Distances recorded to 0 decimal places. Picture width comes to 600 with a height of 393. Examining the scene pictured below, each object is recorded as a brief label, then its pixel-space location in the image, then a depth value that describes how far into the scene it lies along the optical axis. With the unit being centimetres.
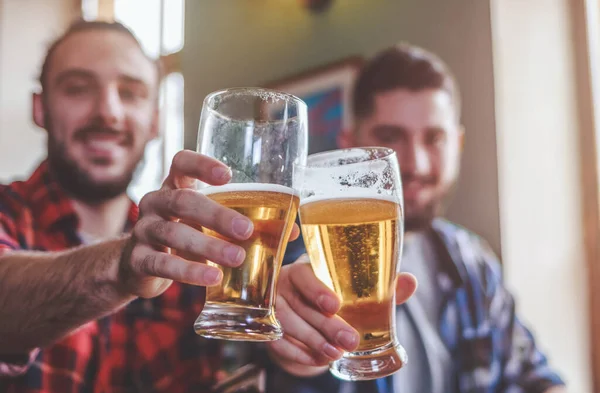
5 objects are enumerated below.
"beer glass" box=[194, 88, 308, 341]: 66
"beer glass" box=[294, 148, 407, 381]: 71
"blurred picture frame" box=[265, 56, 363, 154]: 184
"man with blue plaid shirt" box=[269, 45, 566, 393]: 158
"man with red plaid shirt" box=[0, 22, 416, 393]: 68
